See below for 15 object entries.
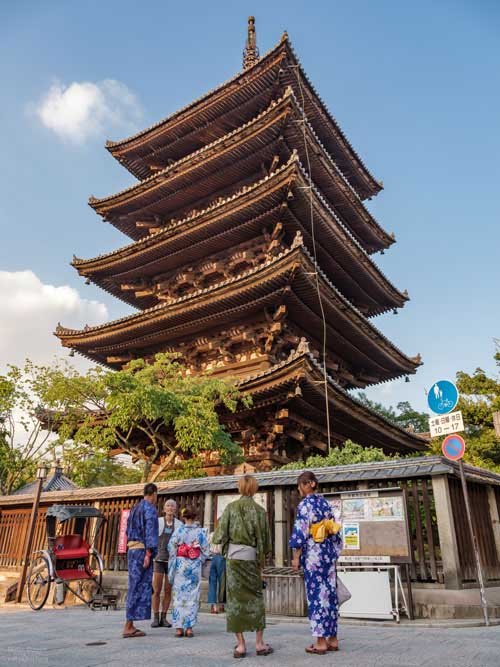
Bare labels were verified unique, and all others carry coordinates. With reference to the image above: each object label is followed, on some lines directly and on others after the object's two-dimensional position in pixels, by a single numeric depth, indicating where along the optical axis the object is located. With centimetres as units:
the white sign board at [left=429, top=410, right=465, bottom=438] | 650
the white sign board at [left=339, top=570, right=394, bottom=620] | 637
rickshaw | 897
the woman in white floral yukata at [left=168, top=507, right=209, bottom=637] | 513
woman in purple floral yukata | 420
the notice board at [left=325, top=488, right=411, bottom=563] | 662
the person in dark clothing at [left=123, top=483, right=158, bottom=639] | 519
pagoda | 1414
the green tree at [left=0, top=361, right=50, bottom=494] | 1789
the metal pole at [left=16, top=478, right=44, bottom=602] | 1060
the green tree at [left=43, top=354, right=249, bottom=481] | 1152
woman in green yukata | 414
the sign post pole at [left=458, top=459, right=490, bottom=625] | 592
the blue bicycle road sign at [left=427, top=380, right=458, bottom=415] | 675
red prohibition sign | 653
